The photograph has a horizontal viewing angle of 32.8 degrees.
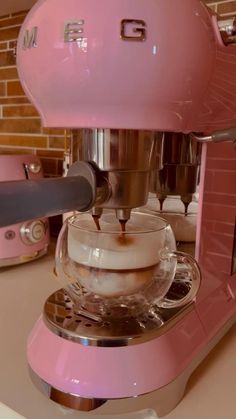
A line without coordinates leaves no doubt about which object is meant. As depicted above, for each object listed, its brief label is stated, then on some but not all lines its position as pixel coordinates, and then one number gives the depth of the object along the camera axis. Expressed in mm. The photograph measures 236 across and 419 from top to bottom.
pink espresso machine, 287
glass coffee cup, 377
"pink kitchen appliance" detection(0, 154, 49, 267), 687
